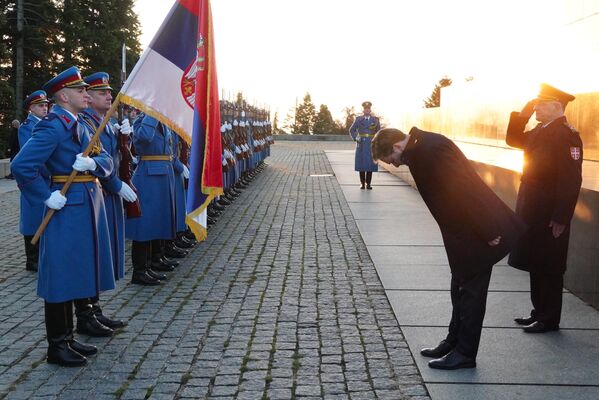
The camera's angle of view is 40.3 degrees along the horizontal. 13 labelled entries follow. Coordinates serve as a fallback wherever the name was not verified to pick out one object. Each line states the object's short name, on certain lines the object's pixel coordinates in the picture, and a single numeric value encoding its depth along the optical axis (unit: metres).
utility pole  33.69
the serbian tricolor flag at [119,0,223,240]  6.13
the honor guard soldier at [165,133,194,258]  8.75
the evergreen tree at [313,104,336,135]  61.47
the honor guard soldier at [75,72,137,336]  6.07
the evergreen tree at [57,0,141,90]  39.44
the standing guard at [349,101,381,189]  17.92
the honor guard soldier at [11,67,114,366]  5.26
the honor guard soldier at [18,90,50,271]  8.47
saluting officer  5.91
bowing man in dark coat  5.11
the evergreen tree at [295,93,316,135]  63.09
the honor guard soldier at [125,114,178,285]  7.93
